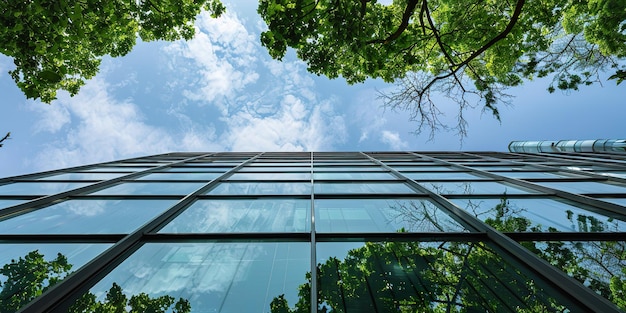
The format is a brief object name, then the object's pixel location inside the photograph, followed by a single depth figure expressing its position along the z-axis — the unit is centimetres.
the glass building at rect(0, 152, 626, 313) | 284
